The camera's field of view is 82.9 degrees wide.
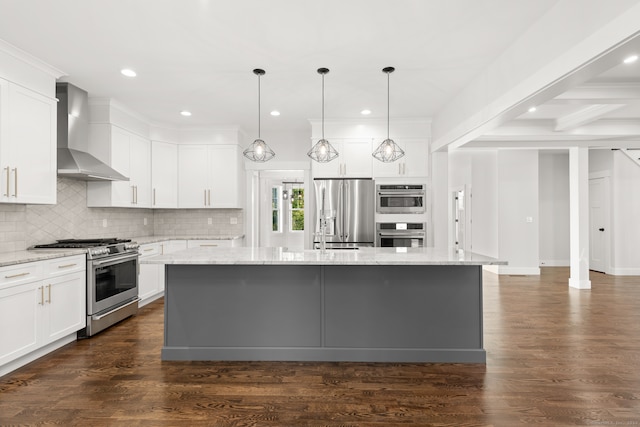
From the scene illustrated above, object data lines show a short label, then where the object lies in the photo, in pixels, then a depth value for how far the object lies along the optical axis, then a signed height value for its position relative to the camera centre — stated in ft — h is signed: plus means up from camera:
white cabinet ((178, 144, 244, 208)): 19.06 +2.15
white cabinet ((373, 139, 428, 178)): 17.83 +2.73
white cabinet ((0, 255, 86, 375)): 8.84 -2.41
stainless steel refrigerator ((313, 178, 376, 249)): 17.97 +0.27
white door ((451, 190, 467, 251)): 24.14 -0.17
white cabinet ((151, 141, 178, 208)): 17.95 +2.13
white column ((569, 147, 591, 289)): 18.53 -0.24
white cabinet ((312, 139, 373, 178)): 18.01 +2.72
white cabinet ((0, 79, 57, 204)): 10.00 +2.09
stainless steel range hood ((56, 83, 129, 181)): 12.53 +2.88
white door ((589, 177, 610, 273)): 22.95 -0.49
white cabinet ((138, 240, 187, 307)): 15.20 -2.51
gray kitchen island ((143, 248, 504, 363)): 9.64 -2.56
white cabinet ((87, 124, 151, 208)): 14.85 +2.27
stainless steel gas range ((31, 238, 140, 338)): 11.72 -2.23
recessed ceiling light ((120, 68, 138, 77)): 11.94 +4.83
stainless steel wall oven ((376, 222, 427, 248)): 17.85 -0.86
